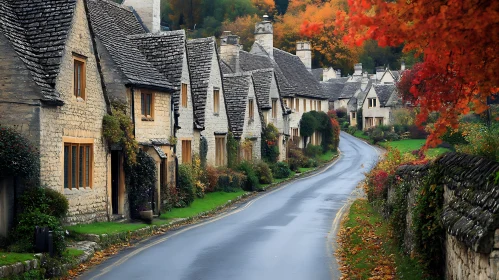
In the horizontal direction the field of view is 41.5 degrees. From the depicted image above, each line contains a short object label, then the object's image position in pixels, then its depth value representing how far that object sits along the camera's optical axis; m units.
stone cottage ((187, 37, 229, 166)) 38.22
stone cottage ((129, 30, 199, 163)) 32.84
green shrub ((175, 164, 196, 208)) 29.95
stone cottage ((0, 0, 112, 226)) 19.08
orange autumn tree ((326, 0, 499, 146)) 8.27
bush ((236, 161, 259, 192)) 39.88
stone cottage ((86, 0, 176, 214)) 26.36
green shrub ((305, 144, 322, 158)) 62.30
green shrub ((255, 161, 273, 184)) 42.78
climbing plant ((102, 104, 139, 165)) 23.69
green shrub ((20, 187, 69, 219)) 18.17
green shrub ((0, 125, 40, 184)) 17.45
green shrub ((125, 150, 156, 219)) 25.67
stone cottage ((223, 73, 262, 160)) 45.06
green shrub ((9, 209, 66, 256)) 16.34
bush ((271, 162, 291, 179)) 47.50
